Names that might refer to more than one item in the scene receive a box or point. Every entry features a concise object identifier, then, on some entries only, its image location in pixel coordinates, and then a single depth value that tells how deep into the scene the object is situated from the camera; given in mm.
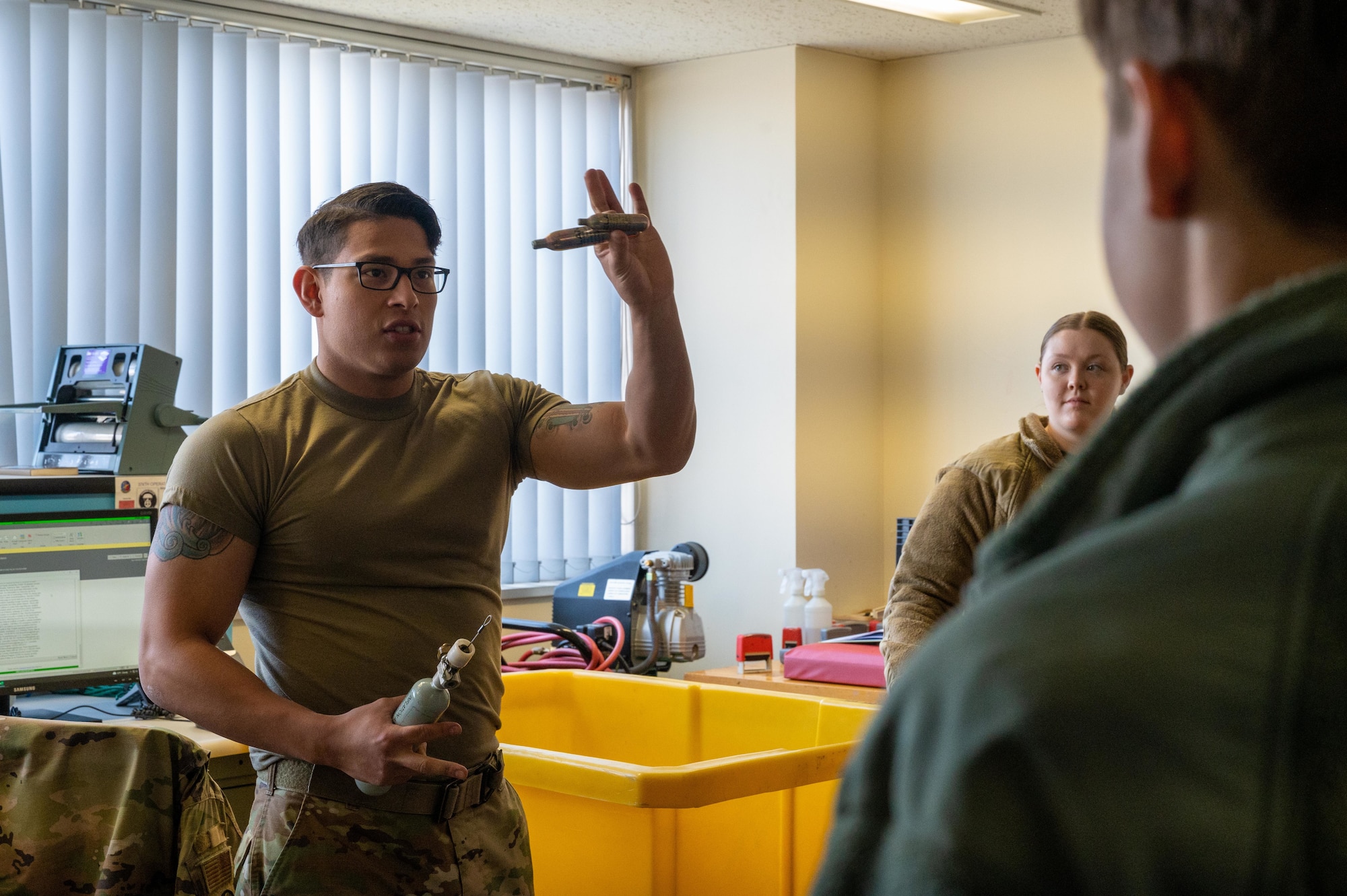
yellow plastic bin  1631
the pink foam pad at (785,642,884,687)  2926
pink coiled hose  3240
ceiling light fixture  3545
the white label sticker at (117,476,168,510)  2711
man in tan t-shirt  1531
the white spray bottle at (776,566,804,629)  3924
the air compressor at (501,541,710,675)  3393
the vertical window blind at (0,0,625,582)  3344
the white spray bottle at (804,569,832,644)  3738
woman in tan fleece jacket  2141
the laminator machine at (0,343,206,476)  2809
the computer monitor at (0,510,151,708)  2523
